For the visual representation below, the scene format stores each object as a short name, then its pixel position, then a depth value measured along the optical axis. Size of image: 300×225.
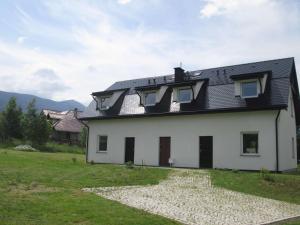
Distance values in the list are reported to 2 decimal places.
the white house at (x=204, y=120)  16.92
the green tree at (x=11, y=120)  39.61
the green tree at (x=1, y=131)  39.32
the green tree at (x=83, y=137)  40.69
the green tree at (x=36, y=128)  35.72
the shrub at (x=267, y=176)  13.75
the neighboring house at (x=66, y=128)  48.36
